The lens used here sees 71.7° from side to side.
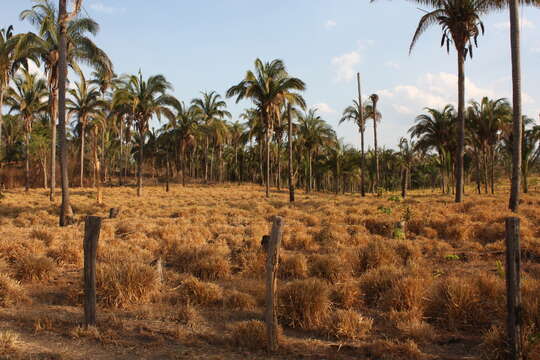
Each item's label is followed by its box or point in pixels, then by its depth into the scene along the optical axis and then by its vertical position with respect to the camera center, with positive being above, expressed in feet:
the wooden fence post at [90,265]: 17.70 -3.91
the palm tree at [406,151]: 136.98 +12.31
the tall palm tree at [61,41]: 50.34 +23.40
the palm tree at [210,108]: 140.45 +28.66
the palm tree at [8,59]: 59.32 +21.42
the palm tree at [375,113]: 109.60 +21.30
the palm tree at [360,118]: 105.81 +19.97
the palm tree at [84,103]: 103.30 +22.57
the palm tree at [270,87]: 81.71 +21.28
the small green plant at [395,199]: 60.68 -2.60
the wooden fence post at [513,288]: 14.28 -4.16
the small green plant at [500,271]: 22.50 -5.40
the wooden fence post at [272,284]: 16.10 -4.40
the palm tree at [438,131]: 109.40 +15.56
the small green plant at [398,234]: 37.79 -5.23
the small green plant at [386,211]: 48.19 -3.62
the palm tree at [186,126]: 127.95 +19.78
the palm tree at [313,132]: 133.49 +18.33
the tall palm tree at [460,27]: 58.13 +24.98
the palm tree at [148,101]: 97.04 +21.93
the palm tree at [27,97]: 100.87 +23.81
